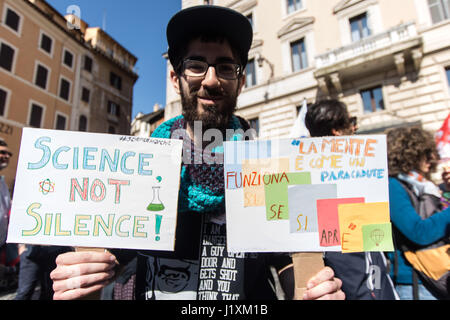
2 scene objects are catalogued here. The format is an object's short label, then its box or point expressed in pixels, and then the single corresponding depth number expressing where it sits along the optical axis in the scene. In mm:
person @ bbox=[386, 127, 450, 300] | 1424
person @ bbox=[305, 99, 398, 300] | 1263
